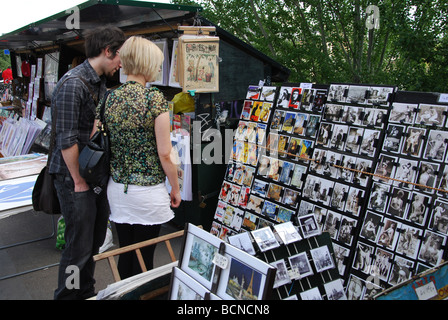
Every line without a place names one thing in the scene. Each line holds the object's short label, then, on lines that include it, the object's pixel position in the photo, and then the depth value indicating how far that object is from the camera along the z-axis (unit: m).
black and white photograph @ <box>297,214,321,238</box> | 1.94
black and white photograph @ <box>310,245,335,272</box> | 1.91
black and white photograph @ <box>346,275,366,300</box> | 2.43
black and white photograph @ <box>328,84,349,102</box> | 2.72
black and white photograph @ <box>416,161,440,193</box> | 2.20
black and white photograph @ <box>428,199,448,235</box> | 2.13
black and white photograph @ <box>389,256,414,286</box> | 2.24
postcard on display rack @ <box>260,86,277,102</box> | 3.27
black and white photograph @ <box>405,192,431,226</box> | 2.21
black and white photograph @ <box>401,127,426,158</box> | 2.28
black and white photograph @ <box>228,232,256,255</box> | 1.78
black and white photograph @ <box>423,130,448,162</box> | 2.18
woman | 2.02
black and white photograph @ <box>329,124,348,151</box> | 2.67
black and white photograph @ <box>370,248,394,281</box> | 2.33
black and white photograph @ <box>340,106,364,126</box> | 2.60
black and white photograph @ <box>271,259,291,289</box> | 1.77
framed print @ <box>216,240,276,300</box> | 1.30
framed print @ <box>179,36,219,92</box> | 3.20
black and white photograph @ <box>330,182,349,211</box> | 2.61
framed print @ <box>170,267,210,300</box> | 1.48
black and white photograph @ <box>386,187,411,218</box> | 2.31
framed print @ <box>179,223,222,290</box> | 1.52
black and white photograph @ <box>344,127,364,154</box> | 2.58
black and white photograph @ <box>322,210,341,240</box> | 2.63
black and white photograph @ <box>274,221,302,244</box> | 1.84
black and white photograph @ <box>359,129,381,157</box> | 2.49
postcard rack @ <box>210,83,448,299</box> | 2.22
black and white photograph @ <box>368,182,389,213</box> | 2.40
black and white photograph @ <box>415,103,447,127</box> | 2.20
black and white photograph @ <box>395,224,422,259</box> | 2.23
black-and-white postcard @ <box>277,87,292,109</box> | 3.12
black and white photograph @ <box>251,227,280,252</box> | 1.80
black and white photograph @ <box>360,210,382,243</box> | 2.42
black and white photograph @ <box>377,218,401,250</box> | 2.33
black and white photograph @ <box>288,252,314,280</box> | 1.84
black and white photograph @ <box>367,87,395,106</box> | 2.46
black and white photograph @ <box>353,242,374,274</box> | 2.42
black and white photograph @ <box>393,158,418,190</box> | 2.29
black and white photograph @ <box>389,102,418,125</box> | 2.34
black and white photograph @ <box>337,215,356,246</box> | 2.54
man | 2.16
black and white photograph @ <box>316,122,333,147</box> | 2.77
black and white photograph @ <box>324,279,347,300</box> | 1.89
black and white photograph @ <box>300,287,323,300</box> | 1.83
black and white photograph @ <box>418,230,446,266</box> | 2.13
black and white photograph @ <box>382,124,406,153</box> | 2.38
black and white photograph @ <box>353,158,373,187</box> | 2.50
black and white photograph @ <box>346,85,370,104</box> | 2.60
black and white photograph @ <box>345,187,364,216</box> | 2.52
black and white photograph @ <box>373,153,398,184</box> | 2.39
